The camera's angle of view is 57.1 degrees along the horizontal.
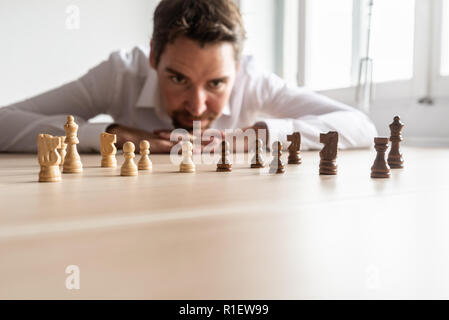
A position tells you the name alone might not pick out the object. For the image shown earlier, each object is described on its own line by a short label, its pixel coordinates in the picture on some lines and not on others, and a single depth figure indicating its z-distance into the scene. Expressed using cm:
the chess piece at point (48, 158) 77
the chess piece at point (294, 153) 115
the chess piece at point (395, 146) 102
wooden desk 27
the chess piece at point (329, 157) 87
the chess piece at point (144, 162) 100
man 164
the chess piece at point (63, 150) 103
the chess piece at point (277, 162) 92
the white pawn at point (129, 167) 88
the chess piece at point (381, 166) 81
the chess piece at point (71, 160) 95
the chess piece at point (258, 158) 103
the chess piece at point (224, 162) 97
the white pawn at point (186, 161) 95
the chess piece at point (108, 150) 106
